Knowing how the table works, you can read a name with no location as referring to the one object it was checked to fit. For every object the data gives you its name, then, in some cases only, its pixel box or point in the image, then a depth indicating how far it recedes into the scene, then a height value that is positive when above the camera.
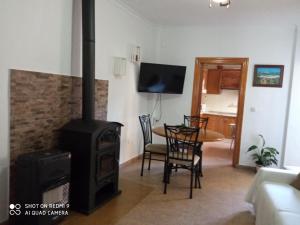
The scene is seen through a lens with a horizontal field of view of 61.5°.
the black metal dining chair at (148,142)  3.91 -0.88
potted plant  4.53 -1.08
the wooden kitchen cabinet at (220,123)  7.84 -0.94
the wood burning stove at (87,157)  2.63 -0.76
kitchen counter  7.99 -0.64
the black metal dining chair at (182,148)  3.33 -0.80
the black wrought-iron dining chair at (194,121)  4.54 -0.55
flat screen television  4.79 +0.23
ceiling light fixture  2.61 +0.95
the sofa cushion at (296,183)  2.58 -0.89
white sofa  1.99 -0.92
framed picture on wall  4.58 +0.38
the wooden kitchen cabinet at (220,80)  8.05 +0.45
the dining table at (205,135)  3.43 -0.62
